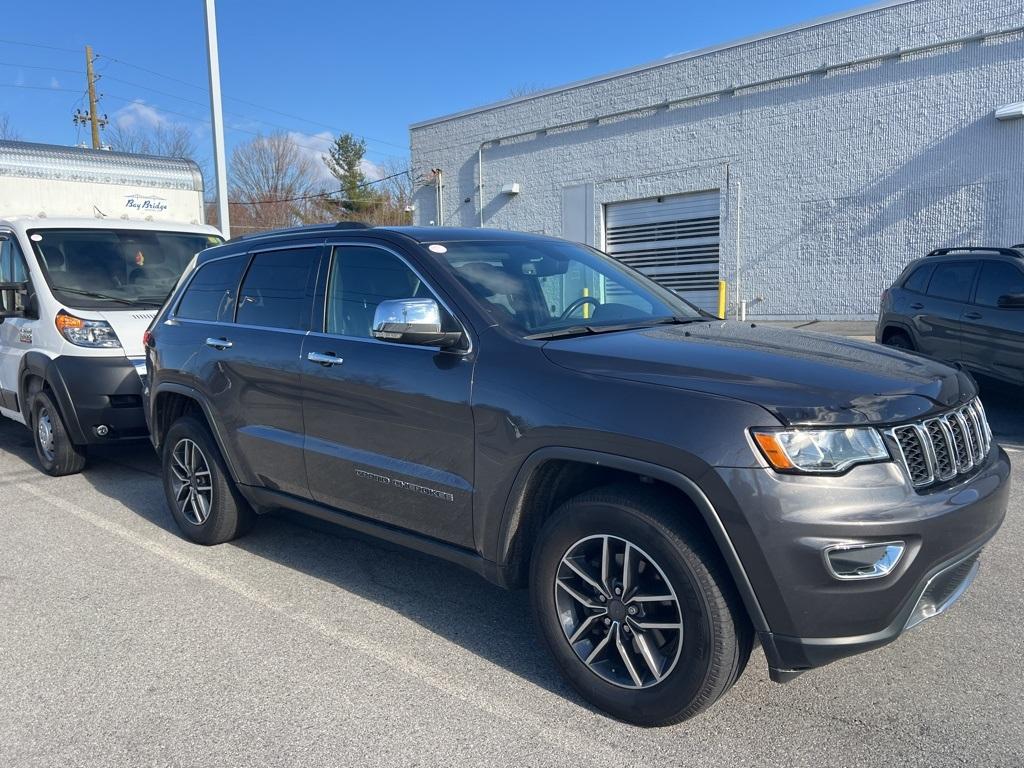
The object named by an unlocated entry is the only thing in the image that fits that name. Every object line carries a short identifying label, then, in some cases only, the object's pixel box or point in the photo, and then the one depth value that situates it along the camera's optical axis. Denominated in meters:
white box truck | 6.79
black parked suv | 8.02
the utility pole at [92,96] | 35.28
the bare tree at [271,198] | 51.23
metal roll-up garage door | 21.43
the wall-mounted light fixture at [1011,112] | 16.23
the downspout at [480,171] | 25.79
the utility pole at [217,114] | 13.30
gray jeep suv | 2.67
